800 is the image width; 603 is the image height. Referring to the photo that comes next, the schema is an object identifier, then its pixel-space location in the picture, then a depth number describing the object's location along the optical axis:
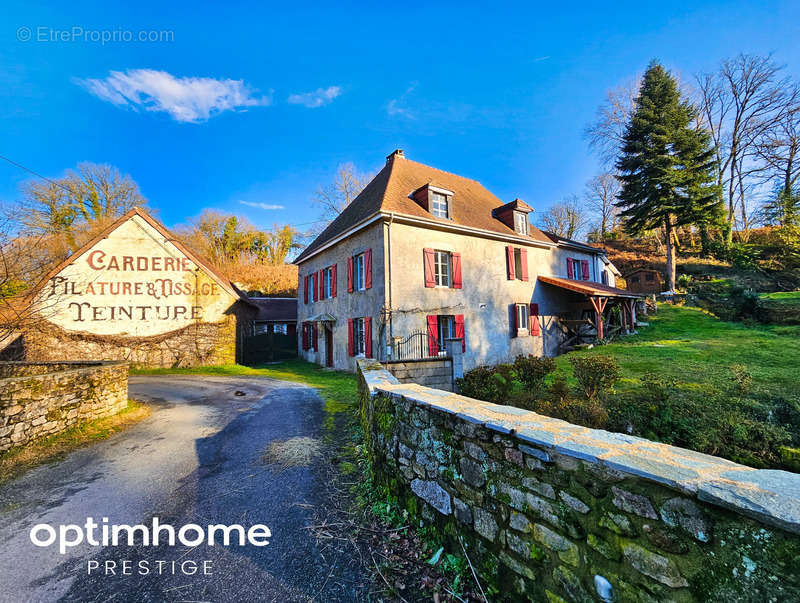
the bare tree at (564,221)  37.38
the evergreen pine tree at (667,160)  23.08
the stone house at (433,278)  12.51
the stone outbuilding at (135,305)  14.57
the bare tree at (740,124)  26.58
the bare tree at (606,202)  36.62
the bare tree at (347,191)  25.33
